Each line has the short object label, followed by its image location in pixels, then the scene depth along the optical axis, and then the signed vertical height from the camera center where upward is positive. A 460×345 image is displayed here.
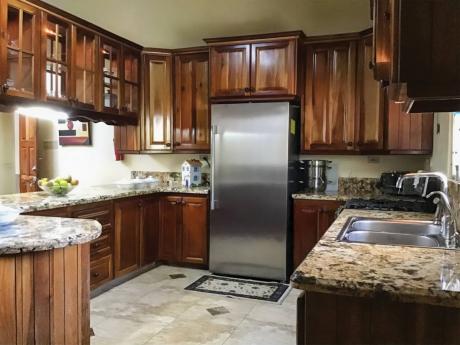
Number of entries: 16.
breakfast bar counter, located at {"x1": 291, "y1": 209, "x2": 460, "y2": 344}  1.05 -0.39
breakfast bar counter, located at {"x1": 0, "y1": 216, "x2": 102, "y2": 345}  1.66 -0.55
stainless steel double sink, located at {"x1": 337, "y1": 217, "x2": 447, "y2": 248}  2.04 -0.38
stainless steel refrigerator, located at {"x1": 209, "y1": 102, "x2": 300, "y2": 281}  3.77 -0.26
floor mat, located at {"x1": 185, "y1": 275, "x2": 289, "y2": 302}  3.47 -1.18
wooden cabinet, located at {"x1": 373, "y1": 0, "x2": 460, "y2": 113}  0.95 +0.27
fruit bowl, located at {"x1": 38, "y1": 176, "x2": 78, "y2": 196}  3.30 -0.24
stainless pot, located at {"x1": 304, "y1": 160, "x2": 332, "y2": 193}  4.24 -0.13
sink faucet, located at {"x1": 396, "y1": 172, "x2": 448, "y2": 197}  1.87 -0.07
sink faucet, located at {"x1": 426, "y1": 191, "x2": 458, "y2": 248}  1.76 -0.29
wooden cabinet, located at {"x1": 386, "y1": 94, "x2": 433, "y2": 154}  3.47 +0.26
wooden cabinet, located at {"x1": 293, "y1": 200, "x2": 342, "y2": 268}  3.71 -0.58
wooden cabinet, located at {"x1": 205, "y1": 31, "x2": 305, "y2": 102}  3.81 +0.93
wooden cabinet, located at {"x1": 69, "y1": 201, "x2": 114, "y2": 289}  3.32 -0.75
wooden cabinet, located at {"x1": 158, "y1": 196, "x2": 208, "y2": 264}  4.19 -0.76
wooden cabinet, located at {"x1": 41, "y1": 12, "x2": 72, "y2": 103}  3.26 +0.85
